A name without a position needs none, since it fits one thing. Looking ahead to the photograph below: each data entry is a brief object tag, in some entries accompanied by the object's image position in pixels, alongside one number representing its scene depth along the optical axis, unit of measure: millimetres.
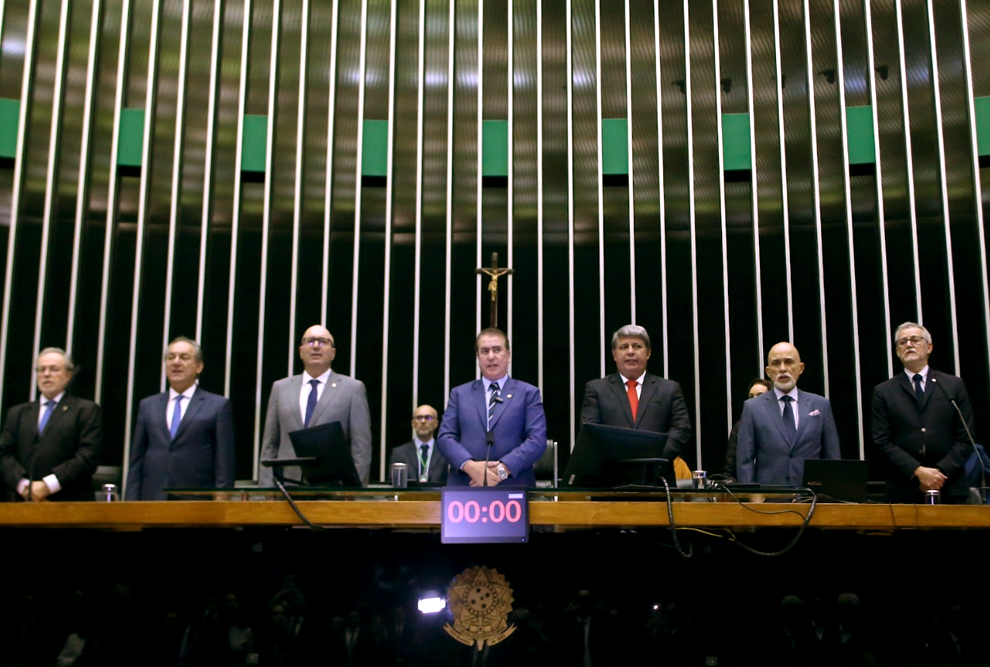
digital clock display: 2309
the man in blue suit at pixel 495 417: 3412
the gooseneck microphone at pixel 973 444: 3275
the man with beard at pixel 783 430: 3656
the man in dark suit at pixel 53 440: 3527
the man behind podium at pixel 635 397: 3570
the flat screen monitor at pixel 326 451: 2639
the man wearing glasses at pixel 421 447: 5322
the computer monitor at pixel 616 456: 2518
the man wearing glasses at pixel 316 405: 3797
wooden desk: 2363
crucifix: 6109
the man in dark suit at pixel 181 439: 3643
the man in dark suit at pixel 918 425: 3635
